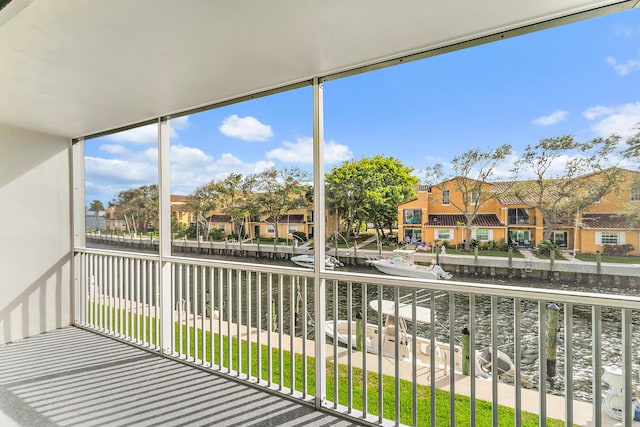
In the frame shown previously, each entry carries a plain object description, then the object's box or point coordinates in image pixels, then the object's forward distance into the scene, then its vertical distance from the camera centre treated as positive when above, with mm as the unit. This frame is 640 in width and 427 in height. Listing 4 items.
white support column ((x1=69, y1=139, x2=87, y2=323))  4016 +79
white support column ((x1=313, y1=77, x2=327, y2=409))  2379 -164
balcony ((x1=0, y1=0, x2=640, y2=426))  1675 -564
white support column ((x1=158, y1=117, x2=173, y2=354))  3232 -153
